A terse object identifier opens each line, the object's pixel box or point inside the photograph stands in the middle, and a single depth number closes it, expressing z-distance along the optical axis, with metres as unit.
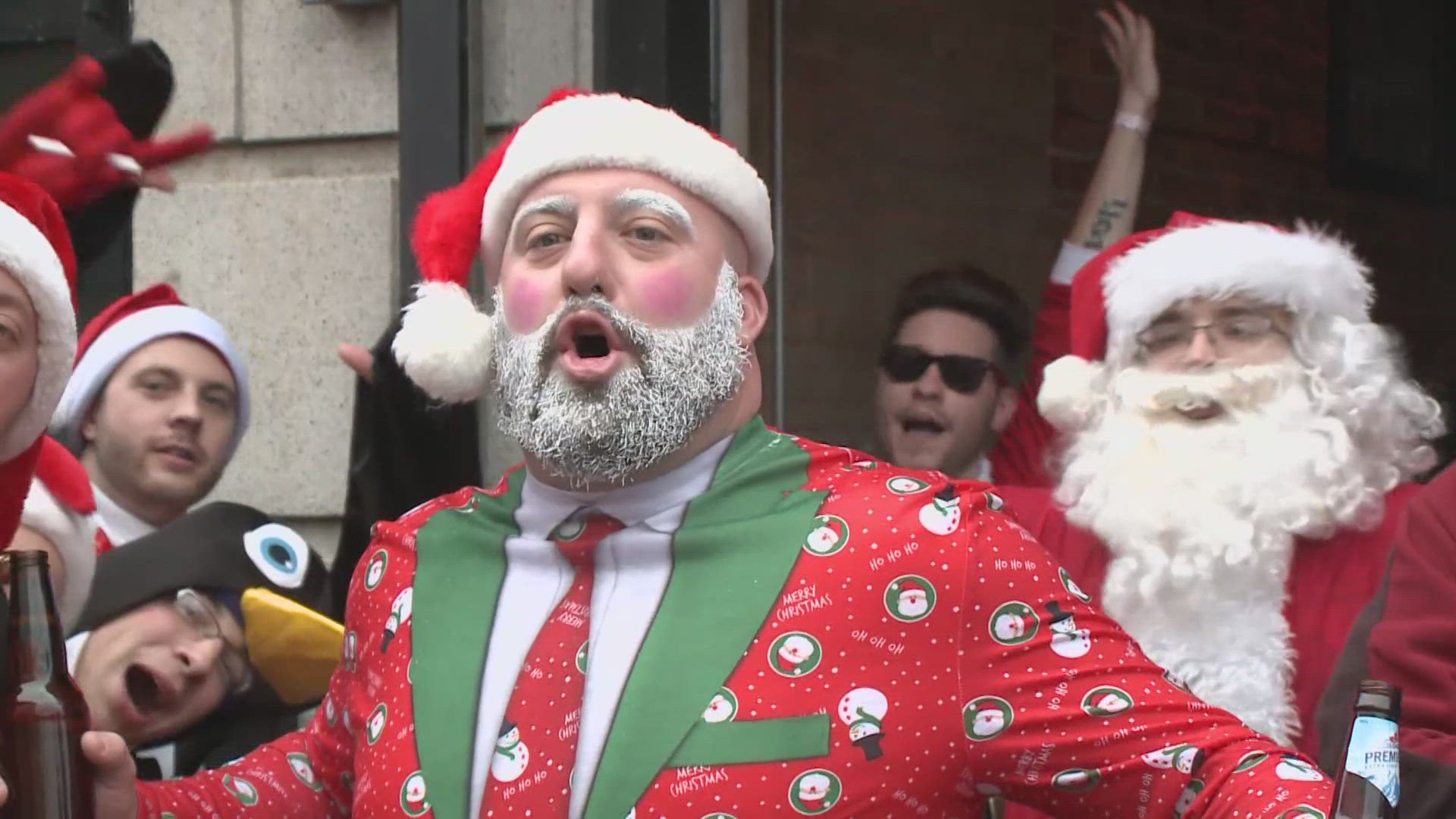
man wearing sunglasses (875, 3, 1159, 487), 4.88
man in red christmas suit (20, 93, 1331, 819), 2.55
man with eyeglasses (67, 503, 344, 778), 3.41
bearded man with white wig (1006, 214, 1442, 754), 3.70
